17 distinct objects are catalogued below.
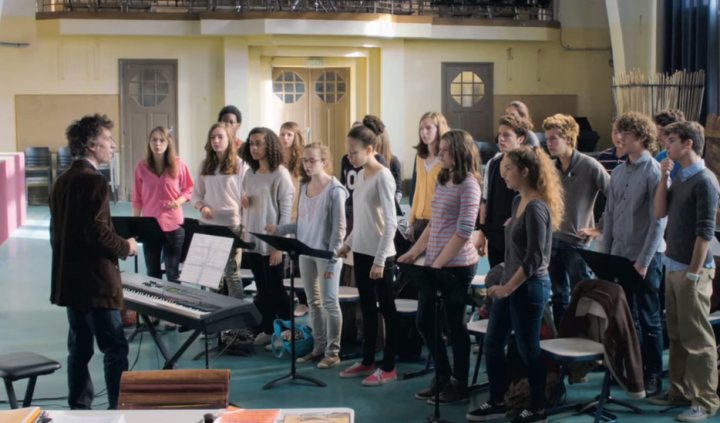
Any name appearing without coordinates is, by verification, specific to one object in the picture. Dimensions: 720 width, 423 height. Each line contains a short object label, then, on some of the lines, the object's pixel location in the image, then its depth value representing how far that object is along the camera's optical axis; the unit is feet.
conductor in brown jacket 17.25
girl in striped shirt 20.35
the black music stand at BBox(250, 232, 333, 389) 21.15
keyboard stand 18.97
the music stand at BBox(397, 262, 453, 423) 18.58
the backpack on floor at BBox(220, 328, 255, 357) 25.05
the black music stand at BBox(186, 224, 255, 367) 21.35
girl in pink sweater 26.68
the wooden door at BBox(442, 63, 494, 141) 64.69
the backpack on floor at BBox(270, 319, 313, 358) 24.49
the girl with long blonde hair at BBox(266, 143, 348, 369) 22.66
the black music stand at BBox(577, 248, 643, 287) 18.75
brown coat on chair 18.44
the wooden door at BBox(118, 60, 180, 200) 61.05
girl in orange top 23.63
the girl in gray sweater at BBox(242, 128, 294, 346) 24.18
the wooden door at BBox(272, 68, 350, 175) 63.77
